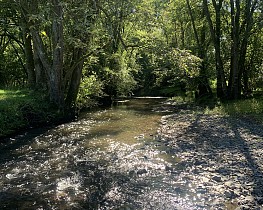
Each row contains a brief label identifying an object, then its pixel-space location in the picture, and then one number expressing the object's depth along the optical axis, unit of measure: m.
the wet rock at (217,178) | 6.26
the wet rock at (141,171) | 6.85
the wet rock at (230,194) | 5.41
